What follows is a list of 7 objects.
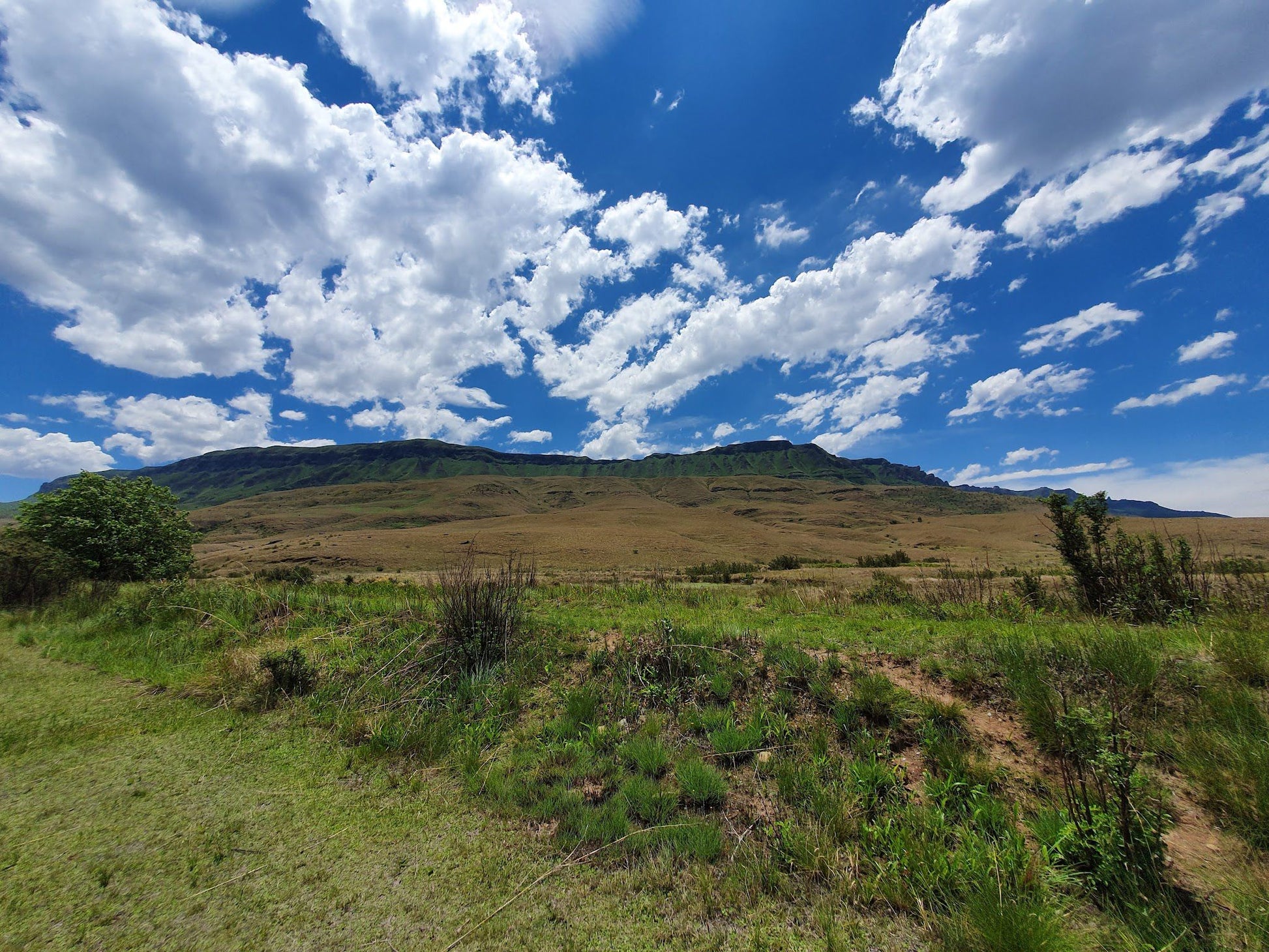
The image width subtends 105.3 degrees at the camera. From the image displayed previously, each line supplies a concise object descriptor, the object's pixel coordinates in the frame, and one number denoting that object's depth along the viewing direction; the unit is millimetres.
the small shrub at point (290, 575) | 21738
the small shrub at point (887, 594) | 12202
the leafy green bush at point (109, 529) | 14891
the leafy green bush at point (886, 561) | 33744
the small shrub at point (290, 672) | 6348
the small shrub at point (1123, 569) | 8547
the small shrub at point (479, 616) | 7098
